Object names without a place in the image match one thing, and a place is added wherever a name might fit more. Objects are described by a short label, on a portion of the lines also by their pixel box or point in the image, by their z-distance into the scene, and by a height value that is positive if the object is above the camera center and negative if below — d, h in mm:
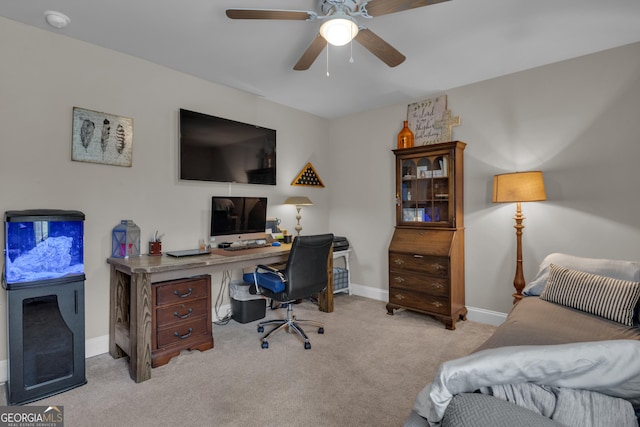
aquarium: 2023 -209
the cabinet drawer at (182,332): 2484 -937
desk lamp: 3906 +162
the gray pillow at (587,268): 2199 -378
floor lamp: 2775 +195
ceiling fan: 1735 +1115
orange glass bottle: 3764 +900
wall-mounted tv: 3148 +682
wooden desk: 2270 -511
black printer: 4297 -390
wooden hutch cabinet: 3271 -215
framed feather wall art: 2547 +624
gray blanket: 805 -435
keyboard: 3155 -324
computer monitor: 3168 -6
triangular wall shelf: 4268 +493
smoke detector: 2188 +1346
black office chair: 2752 -553
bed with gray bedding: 796 -461
